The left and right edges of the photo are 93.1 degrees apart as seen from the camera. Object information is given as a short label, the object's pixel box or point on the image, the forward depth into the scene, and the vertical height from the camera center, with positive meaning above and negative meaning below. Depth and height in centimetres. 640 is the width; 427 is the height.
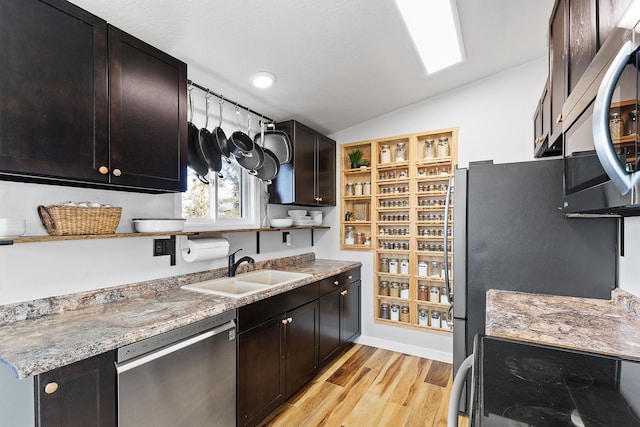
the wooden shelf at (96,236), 120 -12
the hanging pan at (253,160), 224 +38
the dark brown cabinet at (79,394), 99 -64
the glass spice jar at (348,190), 348 +24
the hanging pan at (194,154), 199 +38
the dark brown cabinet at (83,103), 112 +47
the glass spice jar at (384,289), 325 -85
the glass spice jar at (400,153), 317 +60
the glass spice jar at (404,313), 314 -107
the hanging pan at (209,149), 199 +42
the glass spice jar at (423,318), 300 -107
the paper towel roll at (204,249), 201 -26
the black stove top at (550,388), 60 -43
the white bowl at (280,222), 279 -11
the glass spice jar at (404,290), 312 -83
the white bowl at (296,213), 313 -2
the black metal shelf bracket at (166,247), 192 -24
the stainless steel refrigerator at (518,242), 163 -19
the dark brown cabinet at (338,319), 262 -104
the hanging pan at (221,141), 208 +49
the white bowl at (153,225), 172 -8
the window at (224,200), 228 +9
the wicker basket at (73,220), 137 -4
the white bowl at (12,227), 119 -6
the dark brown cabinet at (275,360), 177 -100
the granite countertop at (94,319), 103 -49
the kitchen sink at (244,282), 202 -55
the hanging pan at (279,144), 265 +59
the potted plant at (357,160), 335 +57
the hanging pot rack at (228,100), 208 +87
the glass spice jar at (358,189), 338 +24
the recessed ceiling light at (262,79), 209 +93
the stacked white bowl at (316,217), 330 -7
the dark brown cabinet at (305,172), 277 +38
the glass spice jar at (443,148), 294 +61
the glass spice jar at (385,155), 325 +60
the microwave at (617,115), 58 +19
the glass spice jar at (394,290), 321 -85
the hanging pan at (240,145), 213 +48
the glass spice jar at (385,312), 325 -109
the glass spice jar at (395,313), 317 -108
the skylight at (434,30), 170 +115
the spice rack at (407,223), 297 -13
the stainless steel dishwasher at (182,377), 122 -76
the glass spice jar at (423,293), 300 -82
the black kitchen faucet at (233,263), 233 -40
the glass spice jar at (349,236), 343 -29
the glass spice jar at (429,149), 307 +62
